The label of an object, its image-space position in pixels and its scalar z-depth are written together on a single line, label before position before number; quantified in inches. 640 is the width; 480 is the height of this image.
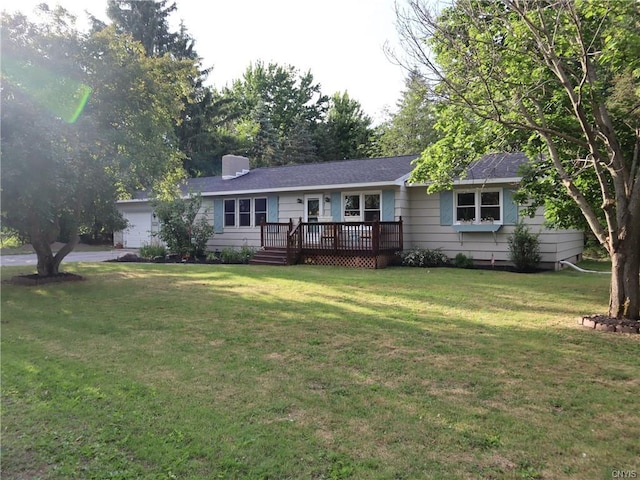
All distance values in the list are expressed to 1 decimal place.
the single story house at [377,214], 517.0
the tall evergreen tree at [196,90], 1232.2
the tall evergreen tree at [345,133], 1498.5
